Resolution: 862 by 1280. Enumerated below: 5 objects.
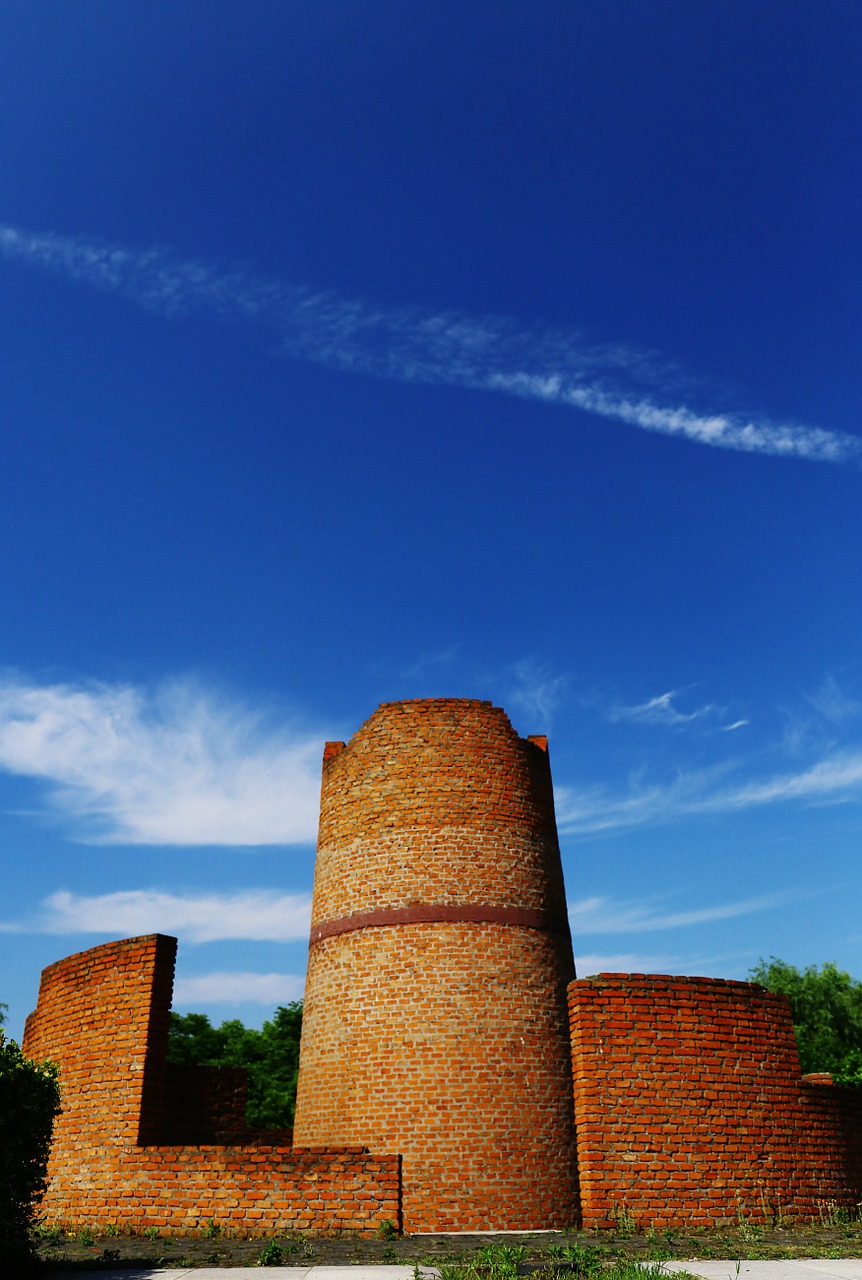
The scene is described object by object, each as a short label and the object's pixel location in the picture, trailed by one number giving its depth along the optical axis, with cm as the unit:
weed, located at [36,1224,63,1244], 888
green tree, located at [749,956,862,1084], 3406
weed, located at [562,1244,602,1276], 623
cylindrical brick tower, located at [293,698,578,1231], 1058
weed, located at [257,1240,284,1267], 724
